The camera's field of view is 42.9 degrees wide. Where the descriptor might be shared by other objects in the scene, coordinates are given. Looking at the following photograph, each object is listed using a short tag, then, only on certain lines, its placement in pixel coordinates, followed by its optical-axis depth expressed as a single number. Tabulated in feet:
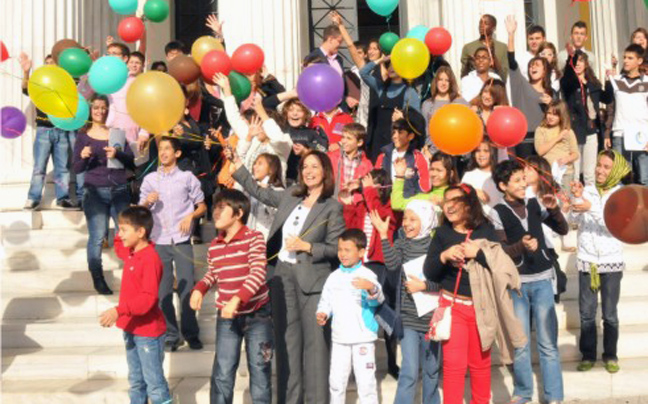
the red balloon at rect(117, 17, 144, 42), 30.37
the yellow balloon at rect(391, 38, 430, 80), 25.50
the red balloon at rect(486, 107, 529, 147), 23.04
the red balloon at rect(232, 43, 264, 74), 25.21
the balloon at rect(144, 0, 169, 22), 32.07
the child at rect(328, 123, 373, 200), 23.89
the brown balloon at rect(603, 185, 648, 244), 15.35
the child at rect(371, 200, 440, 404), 19.39
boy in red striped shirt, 19.19
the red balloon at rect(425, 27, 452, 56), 28.22
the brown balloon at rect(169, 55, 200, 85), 24.86
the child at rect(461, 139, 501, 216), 23.98
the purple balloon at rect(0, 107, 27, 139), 27.22
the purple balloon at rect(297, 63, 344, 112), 23.29
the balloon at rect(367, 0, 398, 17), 29.45
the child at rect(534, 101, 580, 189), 27.94
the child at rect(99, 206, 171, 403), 19.01
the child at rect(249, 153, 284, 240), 22.62
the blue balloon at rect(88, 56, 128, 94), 24.03
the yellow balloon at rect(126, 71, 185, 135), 20.85
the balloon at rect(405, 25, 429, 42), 30.80
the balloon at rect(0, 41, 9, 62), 29.02
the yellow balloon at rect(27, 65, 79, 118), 23.38
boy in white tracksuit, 19.40
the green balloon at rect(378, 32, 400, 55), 32.37
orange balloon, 21.49
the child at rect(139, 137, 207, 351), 23.27
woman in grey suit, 20.21
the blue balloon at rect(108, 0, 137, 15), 30.48
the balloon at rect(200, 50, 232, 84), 24.53
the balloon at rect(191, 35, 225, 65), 25.63
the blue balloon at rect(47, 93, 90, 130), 24.73
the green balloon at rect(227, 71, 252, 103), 25.64
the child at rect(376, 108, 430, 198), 22.76
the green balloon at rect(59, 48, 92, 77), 27.22
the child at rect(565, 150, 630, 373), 22.43
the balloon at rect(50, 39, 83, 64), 30.04
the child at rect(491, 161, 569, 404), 20.44
